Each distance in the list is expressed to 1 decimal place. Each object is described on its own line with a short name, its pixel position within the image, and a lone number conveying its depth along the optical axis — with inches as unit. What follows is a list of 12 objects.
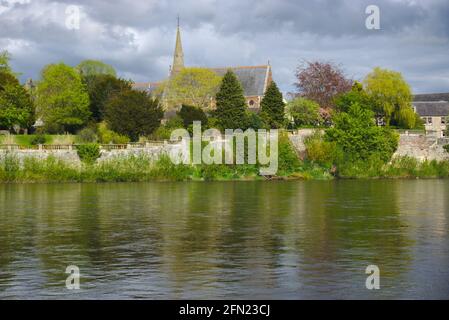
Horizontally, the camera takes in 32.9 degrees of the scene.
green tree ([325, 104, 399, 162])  3314.5
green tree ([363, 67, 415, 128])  3754.9
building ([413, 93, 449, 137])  4680.1
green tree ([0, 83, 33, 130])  3314.5
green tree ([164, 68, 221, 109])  4253.4
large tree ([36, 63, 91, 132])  3617.1
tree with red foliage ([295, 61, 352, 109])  4471.0
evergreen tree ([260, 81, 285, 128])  3674.7
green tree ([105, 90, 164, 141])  3253.0
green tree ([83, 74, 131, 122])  3858.3
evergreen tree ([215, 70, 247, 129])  3535.9
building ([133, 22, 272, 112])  4562.0
